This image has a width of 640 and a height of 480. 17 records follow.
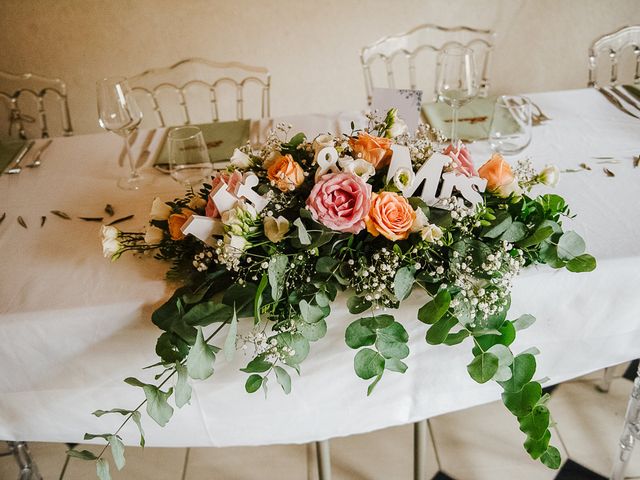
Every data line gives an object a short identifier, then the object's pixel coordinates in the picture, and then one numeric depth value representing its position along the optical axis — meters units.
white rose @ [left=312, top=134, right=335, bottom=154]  0.93
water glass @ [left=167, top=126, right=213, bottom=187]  1.33
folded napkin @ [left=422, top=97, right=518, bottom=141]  1.57
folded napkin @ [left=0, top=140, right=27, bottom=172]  1.64
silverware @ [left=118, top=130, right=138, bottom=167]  1.62
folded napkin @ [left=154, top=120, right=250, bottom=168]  1.61
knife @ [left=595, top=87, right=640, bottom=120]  1.66
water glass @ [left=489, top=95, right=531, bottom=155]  1.40
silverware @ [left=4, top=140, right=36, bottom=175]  1.59
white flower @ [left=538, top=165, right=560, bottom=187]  1.00
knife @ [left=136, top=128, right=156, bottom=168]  1.60
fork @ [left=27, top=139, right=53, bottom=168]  1.63
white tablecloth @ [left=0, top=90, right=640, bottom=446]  1.05
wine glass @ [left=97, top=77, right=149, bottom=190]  1.40
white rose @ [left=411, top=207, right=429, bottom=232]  0.88
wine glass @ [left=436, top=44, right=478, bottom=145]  1.40
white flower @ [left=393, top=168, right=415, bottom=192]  0.89
